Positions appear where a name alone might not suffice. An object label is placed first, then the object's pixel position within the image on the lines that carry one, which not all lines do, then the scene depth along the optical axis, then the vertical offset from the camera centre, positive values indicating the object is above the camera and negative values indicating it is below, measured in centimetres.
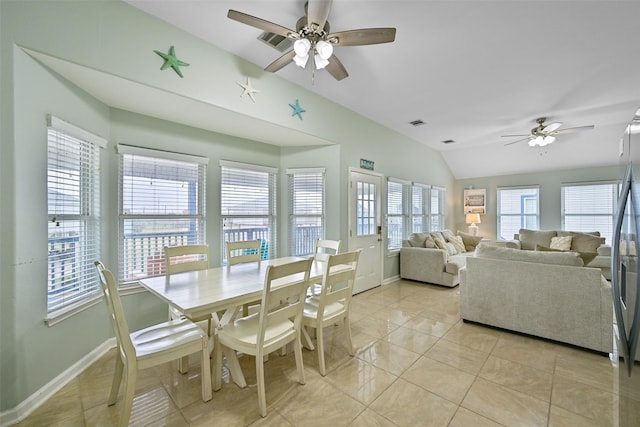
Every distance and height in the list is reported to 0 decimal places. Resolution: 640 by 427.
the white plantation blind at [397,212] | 498 +5
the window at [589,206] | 575 +20
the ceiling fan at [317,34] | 177 +138
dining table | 171 -59
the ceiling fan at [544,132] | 429 +147
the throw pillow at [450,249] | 522 -73
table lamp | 707 -19
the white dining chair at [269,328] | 170 -89
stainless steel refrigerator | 70 -23
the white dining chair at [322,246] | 303 -41
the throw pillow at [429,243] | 502 -58
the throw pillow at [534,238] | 570 -54
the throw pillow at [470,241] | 624 -67
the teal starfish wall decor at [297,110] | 325 +137
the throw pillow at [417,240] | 513 -53
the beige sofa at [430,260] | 460 -87
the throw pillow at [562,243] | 523 -60
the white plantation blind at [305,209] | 400 +8
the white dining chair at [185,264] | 225 -52
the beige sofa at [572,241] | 402 -58
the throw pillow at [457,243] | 582 -67
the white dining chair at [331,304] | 214 -86
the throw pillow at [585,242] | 498 -56
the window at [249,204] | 351 +15
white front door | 413 -19
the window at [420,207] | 573 +17
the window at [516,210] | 663 +12
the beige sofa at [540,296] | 242 -87
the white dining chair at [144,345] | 147 -88
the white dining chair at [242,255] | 289 -48
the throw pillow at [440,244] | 505 -60
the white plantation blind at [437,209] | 648 +14
